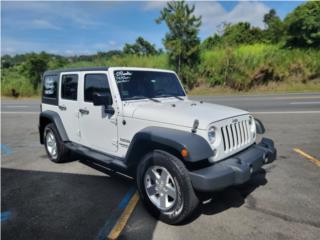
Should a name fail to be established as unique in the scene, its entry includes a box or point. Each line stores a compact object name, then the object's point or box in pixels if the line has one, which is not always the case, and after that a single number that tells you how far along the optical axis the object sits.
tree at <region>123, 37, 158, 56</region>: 33.91
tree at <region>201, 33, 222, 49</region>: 25.97
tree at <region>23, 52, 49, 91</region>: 30.69
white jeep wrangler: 3.15
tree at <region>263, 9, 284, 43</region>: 25.37
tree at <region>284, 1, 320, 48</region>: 21.95
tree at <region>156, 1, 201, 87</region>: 22.06
